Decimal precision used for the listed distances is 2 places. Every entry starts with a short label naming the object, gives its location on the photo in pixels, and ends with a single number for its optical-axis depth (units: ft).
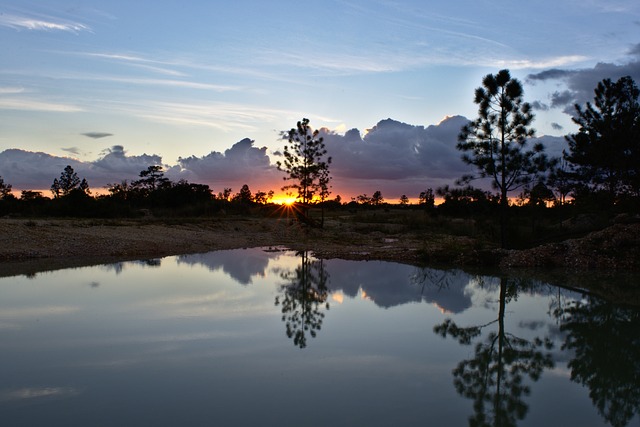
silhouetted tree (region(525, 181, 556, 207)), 79.92
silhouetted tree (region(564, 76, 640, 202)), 67.72
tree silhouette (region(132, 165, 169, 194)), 265.95
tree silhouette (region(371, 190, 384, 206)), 405.98
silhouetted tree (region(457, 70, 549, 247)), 72.54
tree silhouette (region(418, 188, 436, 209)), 315.33
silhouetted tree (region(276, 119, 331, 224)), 134.41
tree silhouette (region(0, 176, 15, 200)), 258.71
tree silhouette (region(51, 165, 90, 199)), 278.87
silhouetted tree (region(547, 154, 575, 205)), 79.36
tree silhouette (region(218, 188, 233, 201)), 314.16
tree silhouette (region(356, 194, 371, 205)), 404.61
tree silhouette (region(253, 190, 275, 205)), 337.04
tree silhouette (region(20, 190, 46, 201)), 261.05
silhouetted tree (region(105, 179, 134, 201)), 237.45
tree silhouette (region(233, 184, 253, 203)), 323.78
